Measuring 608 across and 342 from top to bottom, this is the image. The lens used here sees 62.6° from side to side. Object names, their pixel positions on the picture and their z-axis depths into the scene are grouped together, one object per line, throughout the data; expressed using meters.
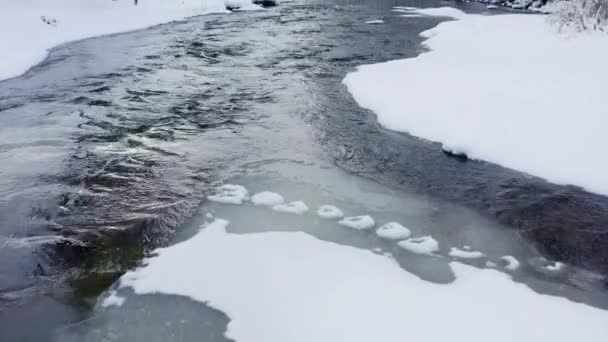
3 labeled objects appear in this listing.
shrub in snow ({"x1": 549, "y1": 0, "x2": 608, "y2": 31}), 11.85
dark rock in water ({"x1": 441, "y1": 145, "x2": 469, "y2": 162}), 6.88
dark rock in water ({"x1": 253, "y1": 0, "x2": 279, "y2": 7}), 23.39
